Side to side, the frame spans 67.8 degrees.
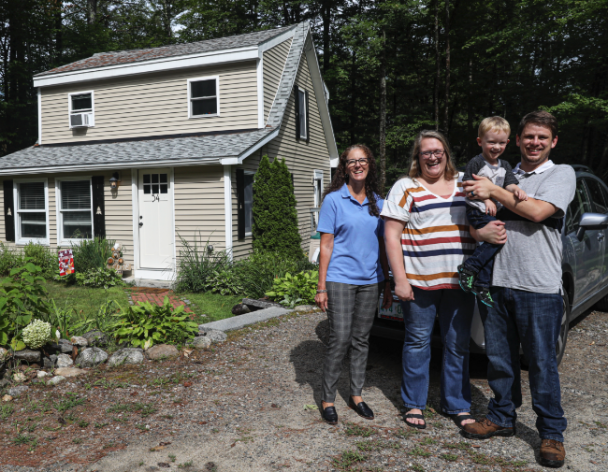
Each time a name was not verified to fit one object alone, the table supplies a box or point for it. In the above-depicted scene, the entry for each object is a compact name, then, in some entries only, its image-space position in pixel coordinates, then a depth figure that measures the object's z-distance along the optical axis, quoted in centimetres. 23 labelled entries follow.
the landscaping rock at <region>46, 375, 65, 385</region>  412
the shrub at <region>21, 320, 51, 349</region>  432
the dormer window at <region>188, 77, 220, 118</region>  1158
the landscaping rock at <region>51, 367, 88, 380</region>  428
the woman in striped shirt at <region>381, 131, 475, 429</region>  303
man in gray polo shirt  273
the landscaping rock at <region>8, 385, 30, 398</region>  391
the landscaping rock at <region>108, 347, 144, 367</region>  457
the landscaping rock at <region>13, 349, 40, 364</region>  431
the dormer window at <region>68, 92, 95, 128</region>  1284
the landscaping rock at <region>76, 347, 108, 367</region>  451
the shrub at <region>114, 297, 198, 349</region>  495
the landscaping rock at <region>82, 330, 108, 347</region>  500
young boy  278
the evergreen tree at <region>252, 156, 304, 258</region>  1060
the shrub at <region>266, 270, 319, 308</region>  706
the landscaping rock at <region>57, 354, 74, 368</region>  445
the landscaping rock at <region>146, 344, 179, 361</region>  473
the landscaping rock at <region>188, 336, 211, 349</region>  508
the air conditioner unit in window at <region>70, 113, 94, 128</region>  1284
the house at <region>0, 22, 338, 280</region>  1014
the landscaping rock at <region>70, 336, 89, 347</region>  492
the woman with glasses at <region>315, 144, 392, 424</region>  325
